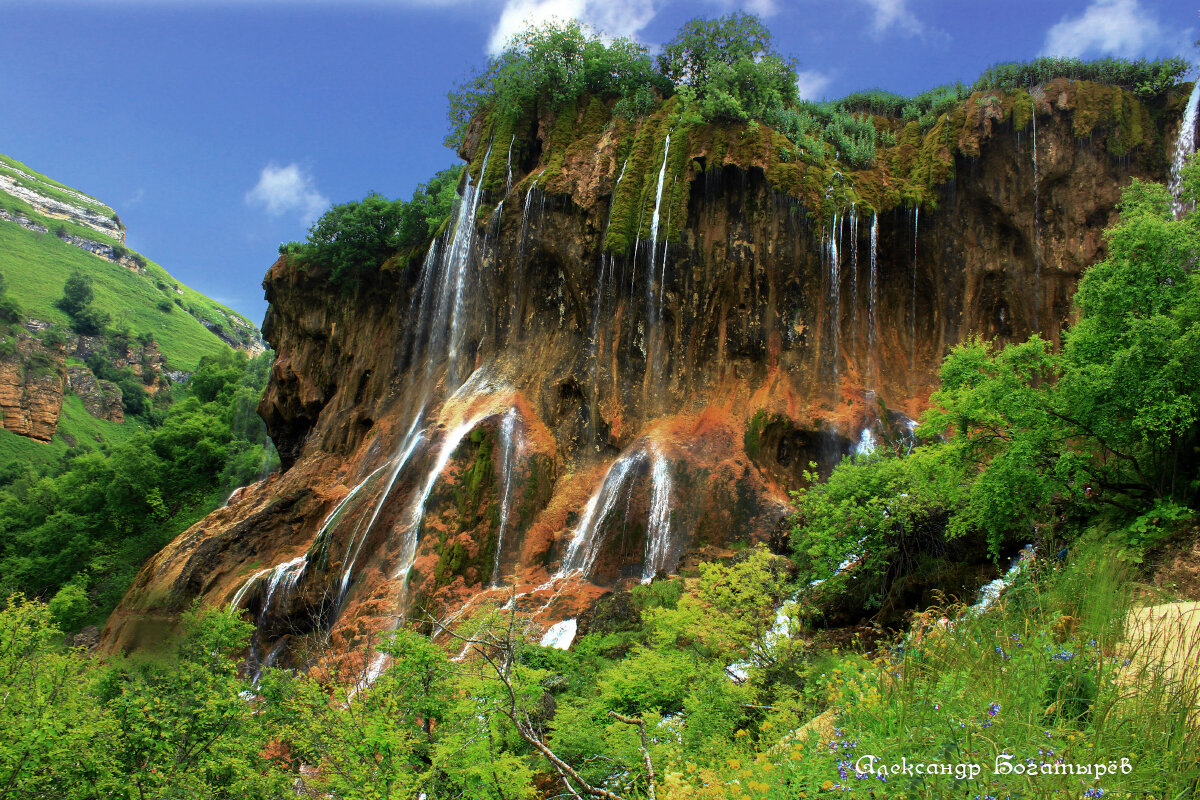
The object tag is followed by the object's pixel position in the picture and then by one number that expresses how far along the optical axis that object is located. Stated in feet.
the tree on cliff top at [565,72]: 96.37
